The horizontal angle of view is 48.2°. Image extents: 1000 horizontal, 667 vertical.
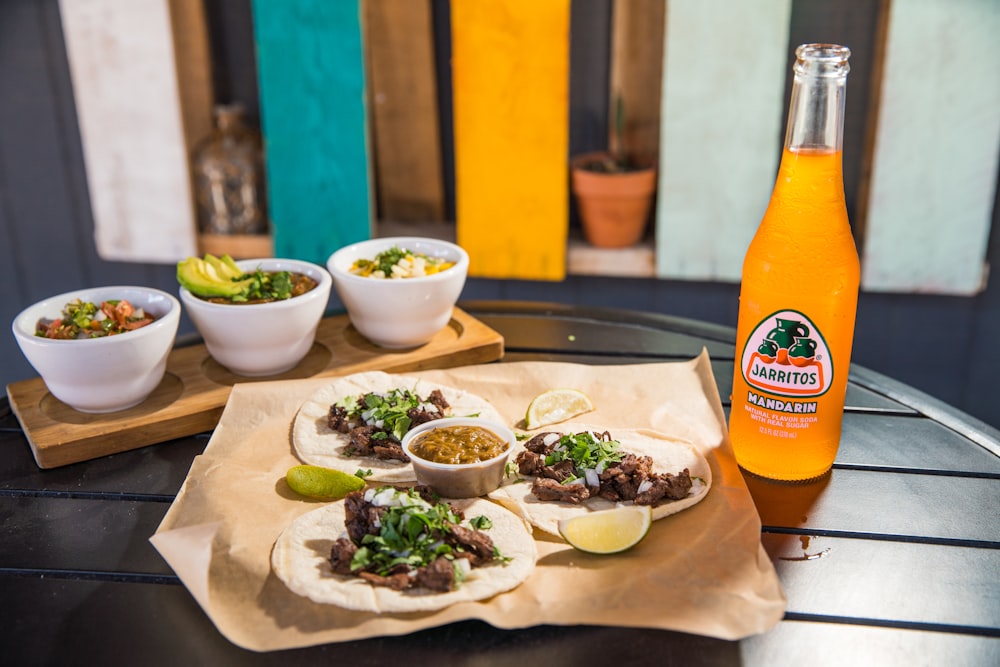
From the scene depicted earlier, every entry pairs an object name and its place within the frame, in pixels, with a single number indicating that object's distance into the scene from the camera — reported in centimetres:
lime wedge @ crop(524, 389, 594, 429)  71
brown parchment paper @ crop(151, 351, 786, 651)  52
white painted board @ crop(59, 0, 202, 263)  122
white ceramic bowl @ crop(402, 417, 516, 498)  61
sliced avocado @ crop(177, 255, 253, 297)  76
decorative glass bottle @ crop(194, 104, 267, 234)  127
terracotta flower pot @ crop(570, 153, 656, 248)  119
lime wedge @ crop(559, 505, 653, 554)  57
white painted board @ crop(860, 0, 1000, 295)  108
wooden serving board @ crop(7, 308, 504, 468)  69
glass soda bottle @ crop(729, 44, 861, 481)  60
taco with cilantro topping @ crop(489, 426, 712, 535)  61
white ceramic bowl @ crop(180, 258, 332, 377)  74
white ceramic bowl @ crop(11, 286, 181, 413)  68
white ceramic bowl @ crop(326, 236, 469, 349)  79
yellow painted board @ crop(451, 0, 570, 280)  114
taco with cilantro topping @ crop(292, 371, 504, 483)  67
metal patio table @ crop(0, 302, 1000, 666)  51
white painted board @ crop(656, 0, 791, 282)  111
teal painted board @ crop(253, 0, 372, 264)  116
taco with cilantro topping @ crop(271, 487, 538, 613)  53
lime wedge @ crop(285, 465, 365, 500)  62
